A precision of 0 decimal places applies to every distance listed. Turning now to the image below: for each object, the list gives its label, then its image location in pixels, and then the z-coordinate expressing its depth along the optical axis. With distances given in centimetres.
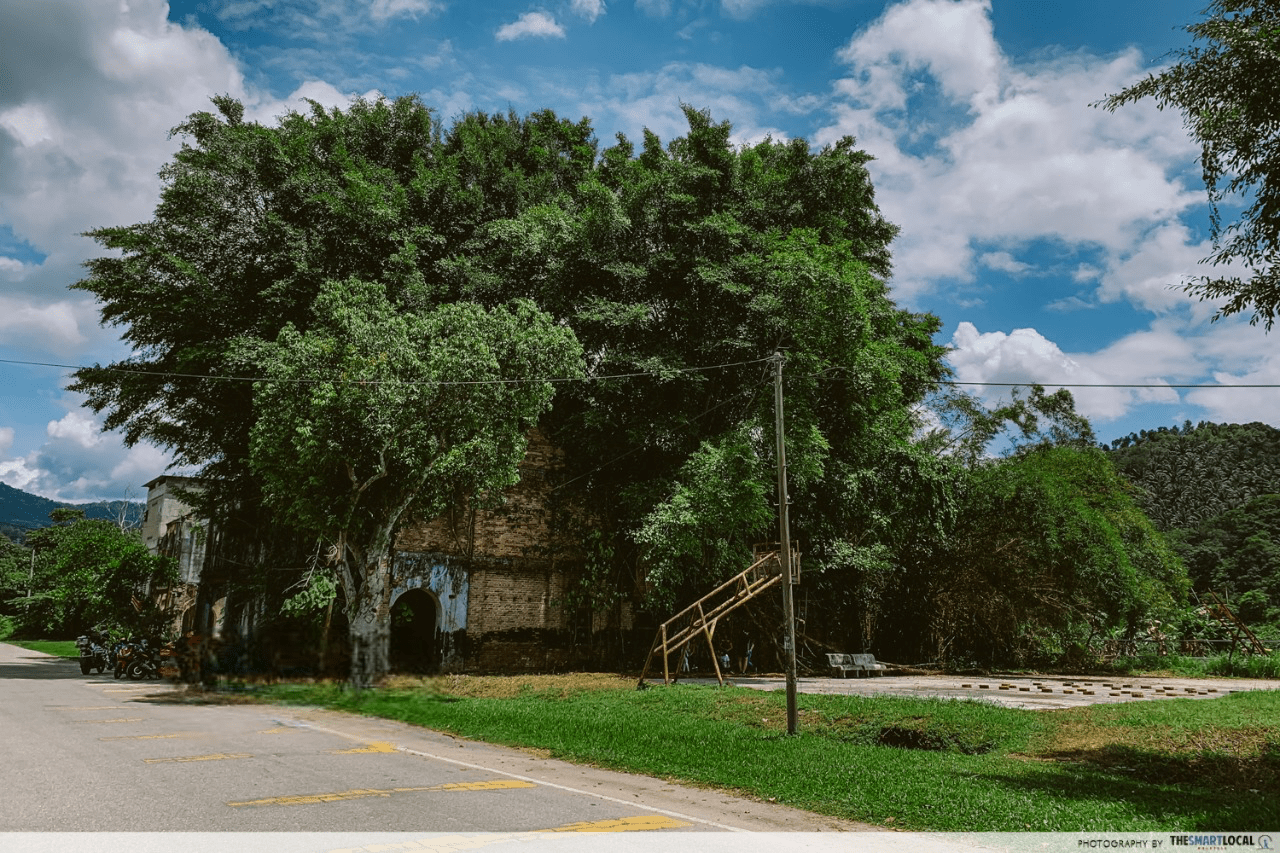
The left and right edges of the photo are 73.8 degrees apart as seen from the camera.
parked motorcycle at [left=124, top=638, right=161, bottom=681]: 2684
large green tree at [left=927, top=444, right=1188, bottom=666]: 2931
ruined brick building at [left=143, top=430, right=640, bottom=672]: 2697
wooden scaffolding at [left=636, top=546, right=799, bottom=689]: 2138
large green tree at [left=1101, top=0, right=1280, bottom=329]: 1077
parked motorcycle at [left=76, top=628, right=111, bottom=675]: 2883
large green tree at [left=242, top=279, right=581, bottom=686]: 1891
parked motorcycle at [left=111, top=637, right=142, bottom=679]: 2664
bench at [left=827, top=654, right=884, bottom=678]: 2627
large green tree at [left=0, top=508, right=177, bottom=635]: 3859
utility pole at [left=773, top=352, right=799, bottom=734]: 1422
